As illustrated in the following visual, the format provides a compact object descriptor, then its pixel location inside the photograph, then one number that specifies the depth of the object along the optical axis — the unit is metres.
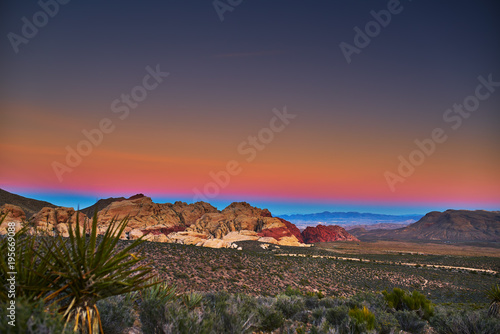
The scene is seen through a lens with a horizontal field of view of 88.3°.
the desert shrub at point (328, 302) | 11.17
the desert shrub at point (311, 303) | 11.46
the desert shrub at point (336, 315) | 8.16
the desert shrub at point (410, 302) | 10.53
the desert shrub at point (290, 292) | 14.42
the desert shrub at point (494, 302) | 10.69
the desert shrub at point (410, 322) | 8.88
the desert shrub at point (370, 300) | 10.46
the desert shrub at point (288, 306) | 9.48
